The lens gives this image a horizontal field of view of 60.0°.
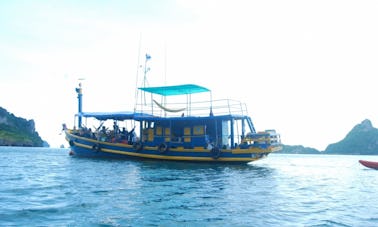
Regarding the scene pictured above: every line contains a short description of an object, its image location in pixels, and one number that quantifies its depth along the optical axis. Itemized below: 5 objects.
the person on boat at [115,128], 29.48
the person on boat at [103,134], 28.67
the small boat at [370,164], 29.81
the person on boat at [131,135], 28.64
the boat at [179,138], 24.72
